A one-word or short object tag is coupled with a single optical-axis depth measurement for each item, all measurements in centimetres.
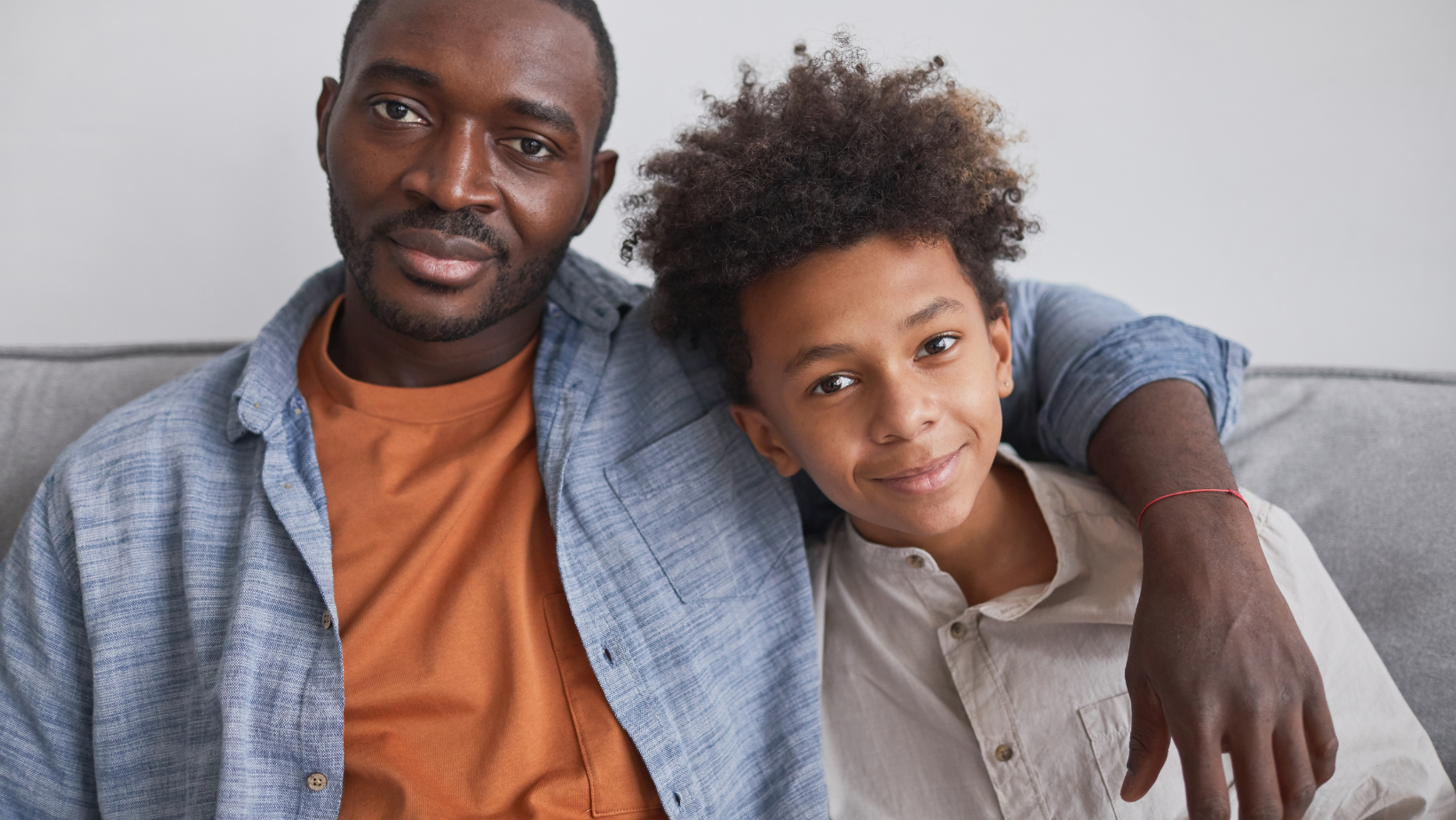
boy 88
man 89
